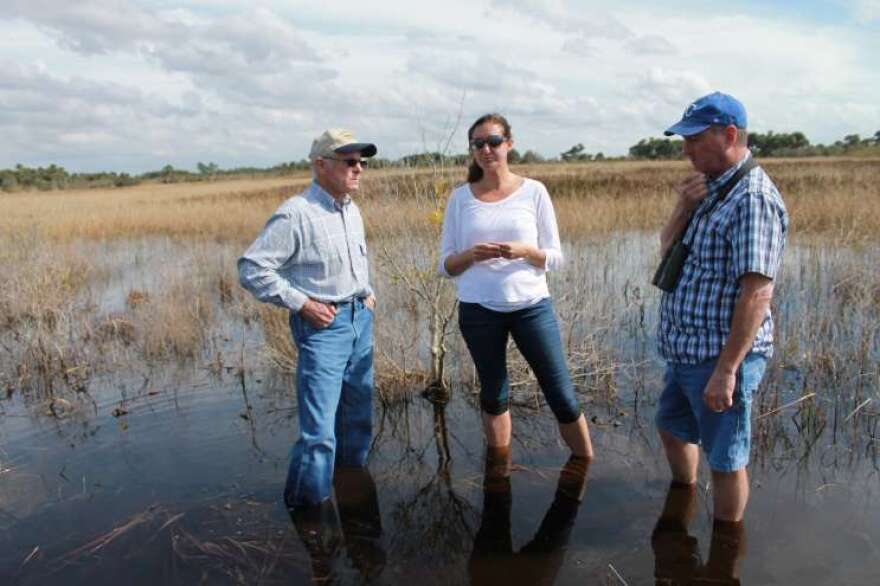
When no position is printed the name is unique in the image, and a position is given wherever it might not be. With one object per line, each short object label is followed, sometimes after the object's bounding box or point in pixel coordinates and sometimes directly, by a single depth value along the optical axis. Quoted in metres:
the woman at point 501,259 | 3.24
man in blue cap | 2.34
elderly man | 3.07
